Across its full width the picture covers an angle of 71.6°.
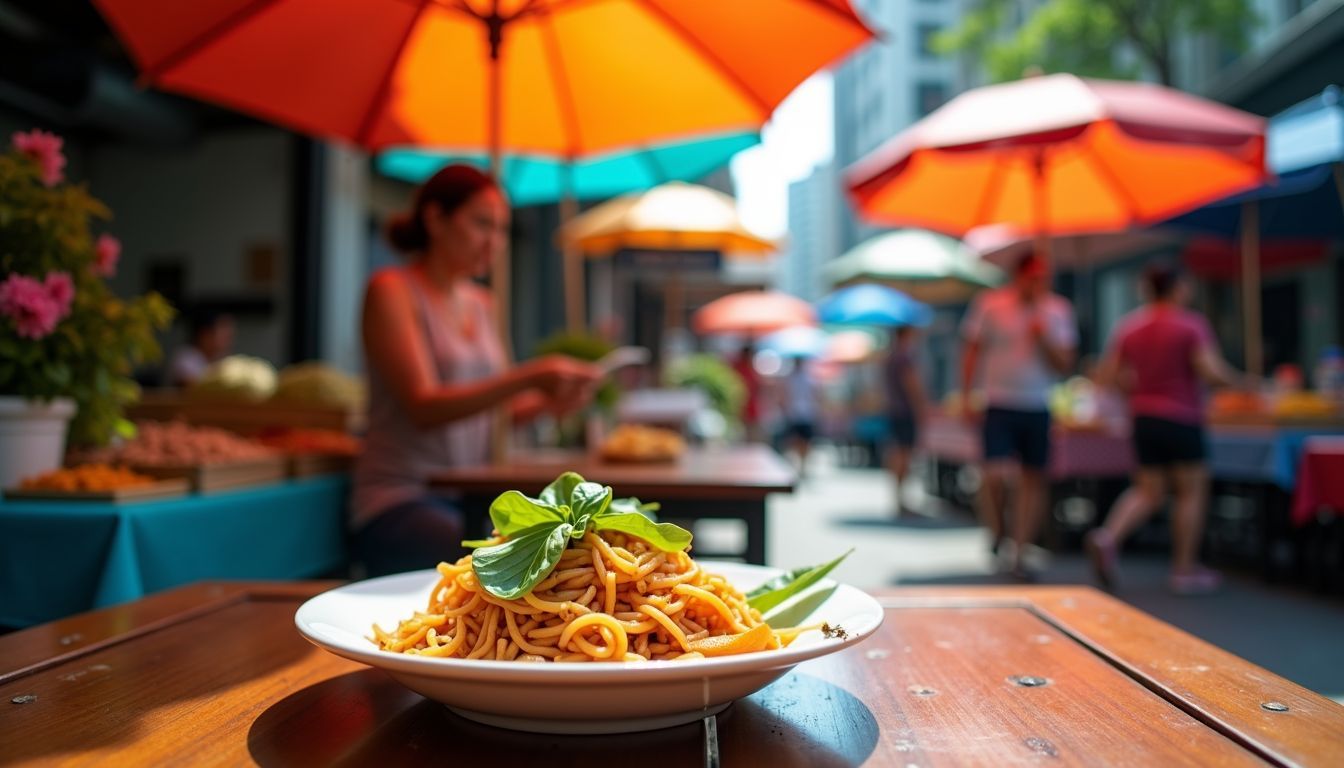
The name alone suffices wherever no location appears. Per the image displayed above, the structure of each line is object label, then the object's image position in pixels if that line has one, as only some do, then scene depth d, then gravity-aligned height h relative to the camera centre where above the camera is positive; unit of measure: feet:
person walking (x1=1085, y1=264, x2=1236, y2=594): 17.16 +0.02
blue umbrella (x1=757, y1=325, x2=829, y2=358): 63.10 +5.26
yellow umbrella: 20.85 +4.45
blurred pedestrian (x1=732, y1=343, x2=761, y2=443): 37.78 +1.19
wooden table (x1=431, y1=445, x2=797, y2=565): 7.47 -0.55
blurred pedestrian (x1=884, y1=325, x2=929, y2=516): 30.27 +0.35
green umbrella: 34.60 +5.95
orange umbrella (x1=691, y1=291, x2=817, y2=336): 40.23 +4.65
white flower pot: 7.09 -0.16
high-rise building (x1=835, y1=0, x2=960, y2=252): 112.66 +47.68
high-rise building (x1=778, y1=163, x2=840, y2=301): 257.34 +81.52
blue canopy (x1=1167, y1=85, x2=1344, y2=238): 19.33 +5.58
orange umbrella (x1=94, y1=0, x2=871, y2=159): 8.09 +3.51
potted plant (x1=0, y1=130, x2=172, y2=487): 6.84 +0.78
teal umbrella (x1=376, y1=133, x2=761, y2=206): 15.56 +4.48
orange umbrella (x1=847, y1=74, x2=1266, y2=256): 14.15 +4.74
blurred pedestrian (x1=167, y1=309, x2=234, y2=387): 21.15 +1.66
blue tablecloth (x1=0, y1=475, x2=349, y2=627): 6.69 -1.04
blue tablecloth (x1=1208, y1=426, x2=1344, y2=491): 17.35 -0.62
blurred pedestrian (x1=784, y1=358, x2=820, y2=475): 42.22 +0.60
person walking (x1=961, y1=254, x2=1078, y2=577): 17.92 +0.96
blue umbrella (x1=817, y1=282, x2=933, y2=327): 38.29 +4.78
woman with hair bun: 8.30 +0.37
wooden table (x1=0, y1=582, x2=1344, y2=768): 2.51 -0.90
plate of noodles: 2.37 -0.66
